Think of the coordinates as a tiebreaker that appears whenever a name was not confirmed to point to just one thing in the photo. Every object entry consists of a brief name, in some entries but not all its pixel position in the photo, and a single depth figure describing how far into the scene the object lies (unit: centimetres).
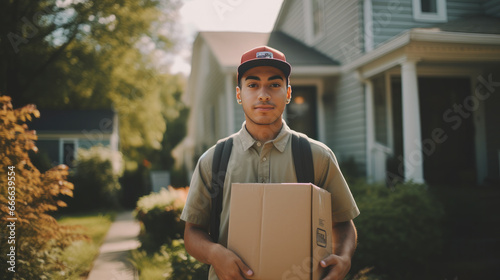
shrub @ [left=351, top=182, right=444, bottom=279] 445
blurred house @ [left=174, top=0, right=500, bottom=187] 647
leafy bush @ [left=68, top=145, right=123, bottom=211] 1194
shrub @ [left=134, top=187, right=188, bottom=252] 529
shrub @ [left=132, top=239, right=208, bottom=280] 335
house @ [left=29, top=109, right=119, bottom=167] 1382
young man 170
